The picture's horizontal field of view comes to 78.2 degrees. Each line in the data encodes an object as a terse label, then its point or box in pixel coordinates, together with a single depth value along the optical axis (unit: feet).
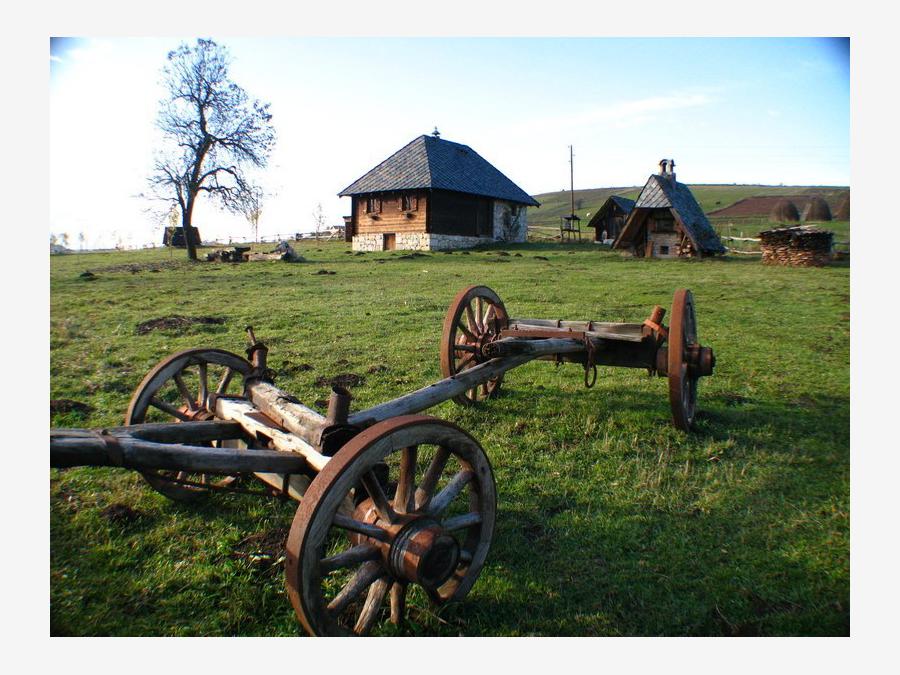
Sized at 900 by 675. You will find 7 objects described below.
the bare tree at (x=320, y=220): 193.47
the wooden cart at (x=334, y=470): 7.39
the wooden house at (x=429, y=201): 98.68
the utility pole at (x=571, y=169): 166.35
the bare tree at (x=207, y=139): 83.82
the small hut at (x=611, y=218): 136.77
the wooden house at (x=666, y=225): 80.59
